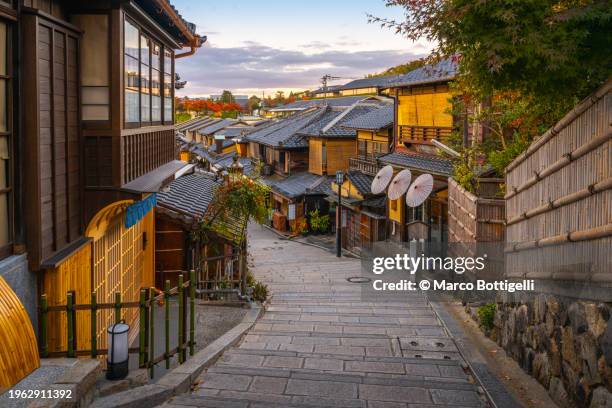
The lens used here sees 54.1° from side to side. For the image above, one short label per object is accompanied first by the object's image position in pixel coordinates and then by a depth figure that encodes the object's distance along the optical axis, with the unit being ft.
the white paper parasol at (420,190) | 65.72
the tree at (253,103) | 509.19
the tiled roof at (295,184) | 130.42
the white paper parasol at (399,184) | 72.64
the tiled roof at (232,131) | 233.64
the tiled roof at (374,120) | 112.16
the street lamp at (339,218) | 98.84
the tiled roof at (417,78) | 79.21
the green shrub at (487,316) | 39.29
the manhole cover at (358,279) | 71.63
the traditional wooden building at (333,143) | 133.28
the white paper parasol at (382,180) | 81.25
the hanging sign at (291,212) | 130.72
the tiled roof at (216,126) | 261.85
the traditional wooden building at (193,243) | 52.43
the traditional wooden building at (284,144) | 146.30
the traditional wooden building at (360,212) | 100.53
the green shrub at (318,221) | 130.00
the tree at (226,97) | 515.87
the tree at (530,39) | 21.53
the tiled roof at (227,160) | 175.20
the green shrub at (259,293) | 55.72
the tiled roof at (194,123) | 310.10
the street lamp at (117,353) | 26.50
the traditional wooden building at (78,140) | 25.14
